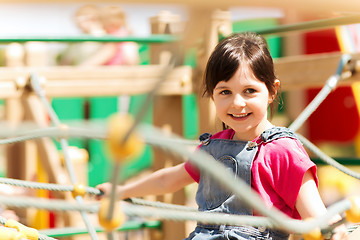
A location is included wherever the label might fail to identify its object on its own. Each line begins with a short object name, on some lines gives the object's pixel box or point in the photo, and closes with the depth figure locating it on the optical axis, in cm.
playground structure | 297
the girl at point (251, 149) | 227
